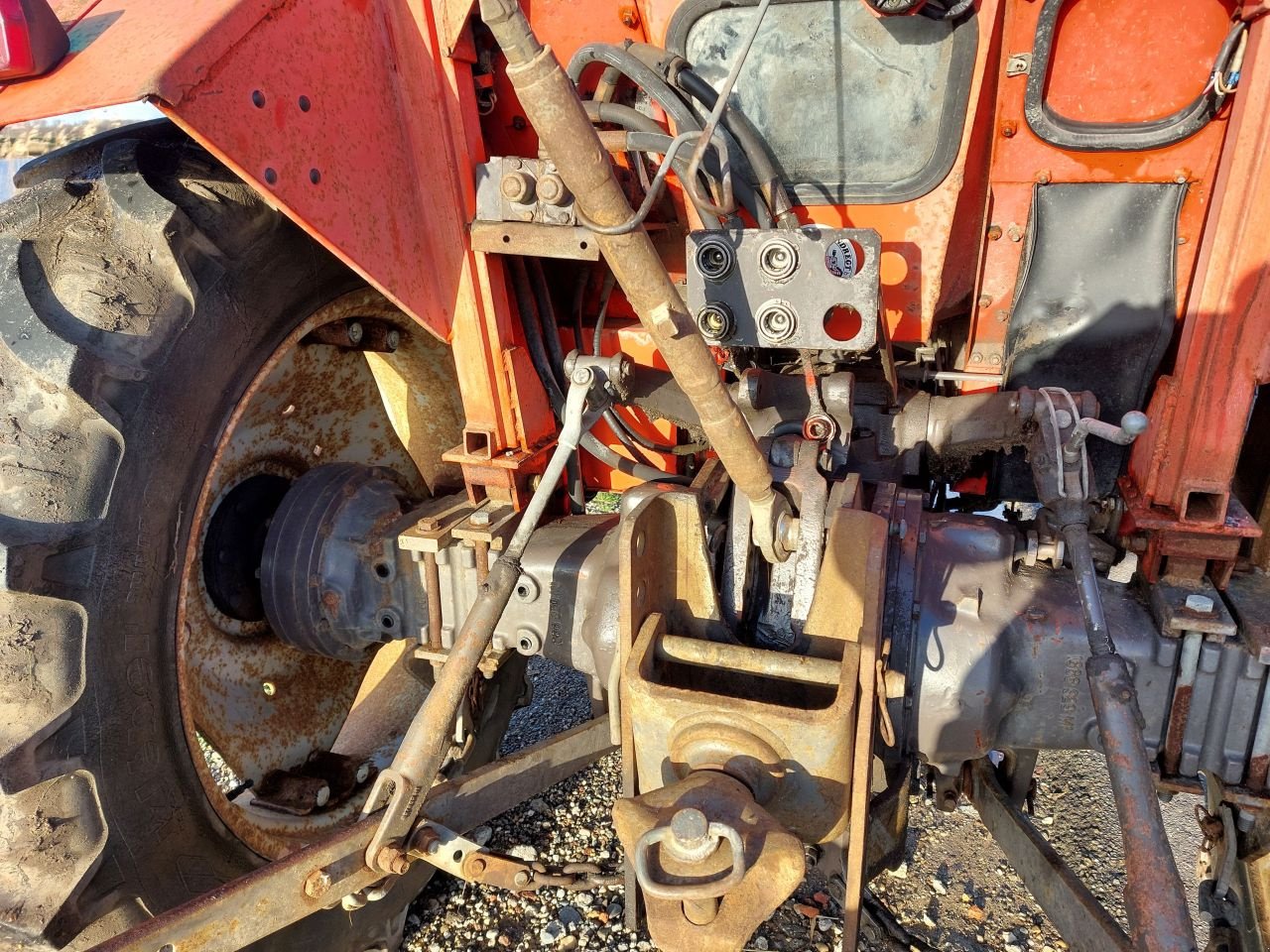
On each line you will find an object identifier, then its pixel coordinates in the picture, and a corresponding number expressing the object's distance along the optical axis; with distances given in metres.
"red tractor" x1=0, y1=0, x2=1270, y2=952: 1.26
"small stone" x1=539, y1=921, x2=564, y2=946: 2.04
